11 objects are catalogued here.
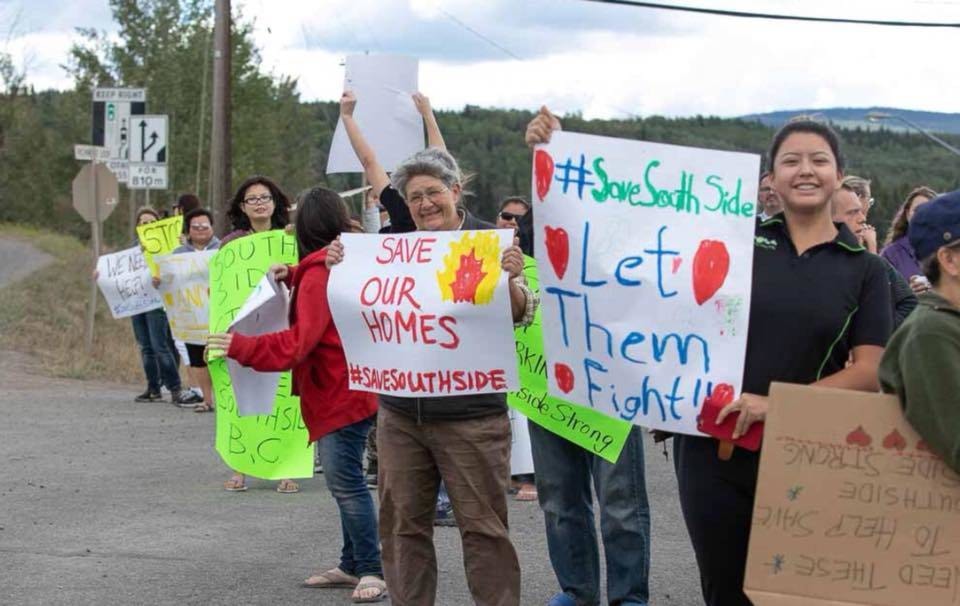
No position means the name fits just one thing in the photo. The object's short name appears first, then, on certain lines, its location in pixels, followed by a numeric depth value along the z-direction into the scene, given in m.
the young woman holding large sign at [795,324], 4.46
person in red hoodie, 6.71
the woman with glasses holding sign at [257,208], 9.83
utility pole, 23.53
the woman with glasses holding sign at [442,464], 5.90
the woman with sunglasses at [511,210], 12.38
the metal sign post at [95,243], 20.53
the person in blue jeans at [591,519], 6.66
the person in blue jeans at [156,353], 17.36
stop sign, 21.38
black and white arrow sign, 23.42
